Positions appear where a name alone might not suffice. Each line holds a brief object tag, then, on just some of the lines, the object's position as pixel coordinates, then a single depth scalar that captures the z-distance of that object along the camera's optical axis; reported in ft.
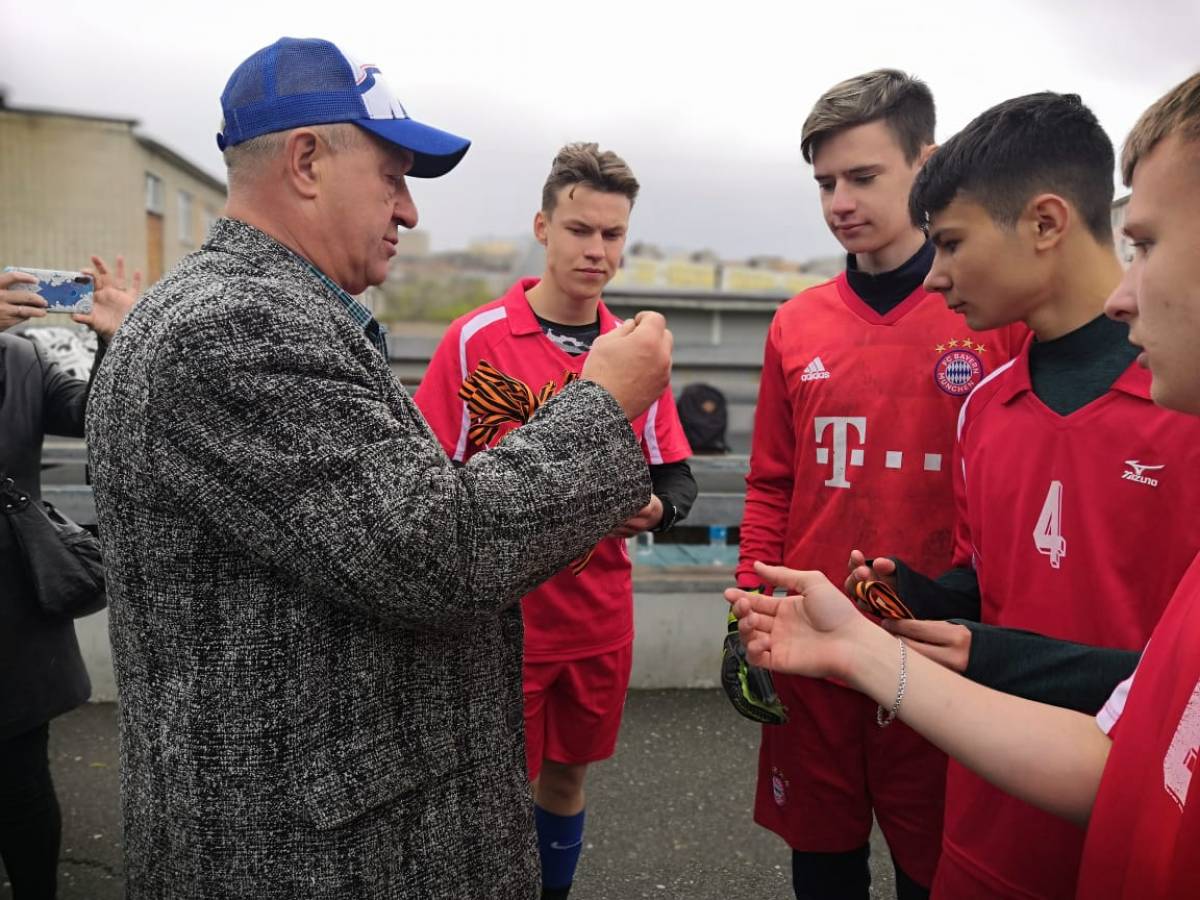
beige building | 88.22
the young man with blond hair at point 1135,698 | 3.12
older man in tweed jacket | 3.65
